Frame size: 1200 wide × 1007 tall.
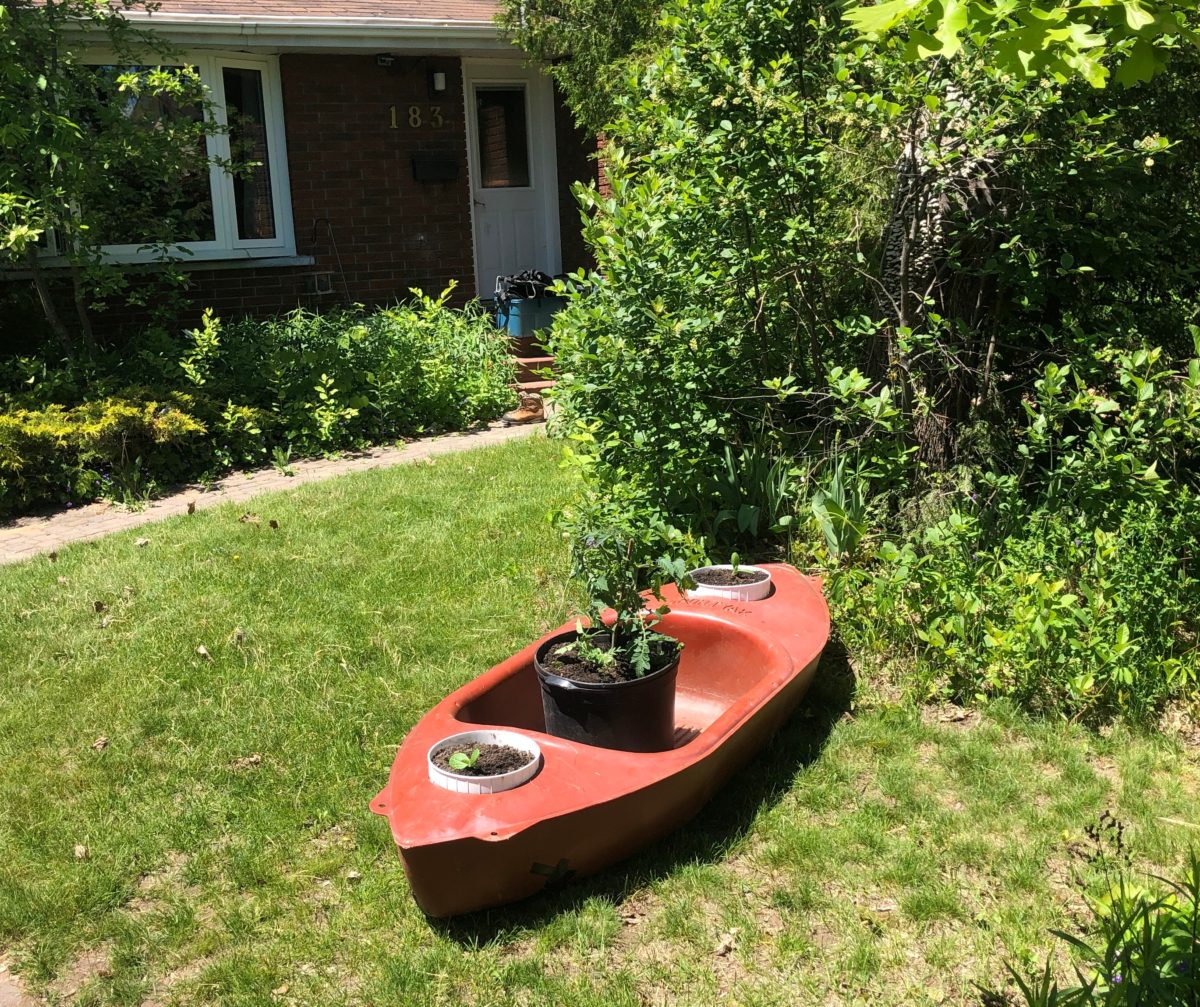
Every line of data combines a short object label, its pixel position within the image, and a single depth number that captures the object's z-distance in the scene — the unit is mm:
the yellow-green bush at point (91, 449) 7066
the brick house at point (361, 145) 10609
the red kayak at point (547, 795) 2859
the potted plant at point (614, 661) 3402
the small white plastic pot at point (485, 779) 2945
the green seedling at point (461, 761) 3025
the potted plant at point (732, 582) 4223
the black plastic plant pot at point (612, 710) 3381
